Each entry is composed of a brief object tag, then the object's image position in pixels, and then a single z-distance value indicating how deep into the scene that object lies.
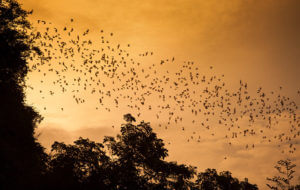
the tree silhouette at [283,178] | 39.24
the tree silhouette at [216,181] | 62.83
